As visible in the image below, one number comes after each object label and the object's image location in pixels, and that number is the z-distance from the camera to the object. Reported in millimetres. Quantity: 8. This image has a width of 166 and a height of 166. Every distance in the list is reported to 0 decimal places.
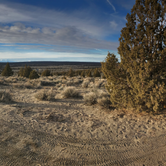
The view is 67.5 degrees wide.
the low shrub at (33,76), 20672
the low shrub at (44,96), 8180
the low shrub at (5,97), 7556
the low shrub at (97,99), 7188
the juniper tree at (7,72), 26141
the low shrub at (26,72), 25256
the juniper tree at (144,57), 4793
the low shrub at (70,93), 9068
